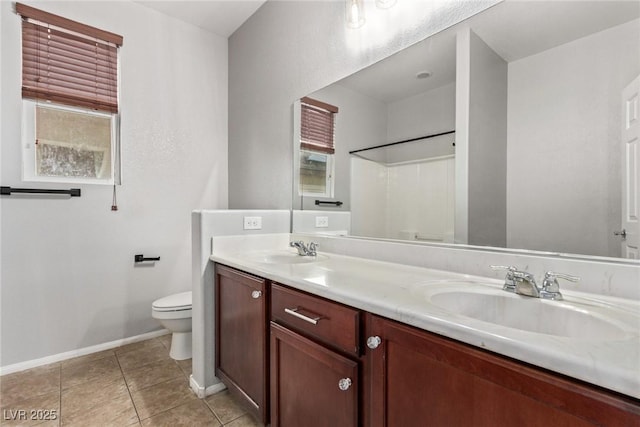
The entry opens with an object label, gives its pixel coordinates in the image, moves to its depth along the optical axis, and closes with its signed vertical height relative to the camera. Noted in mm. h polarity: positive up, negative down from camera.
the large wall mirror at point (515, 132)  941 +304
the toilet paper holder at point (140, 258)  2521 -399
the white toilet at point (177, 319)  2092 -748
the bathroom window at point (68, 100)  2121 +803
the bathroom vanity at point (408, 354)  555 -346
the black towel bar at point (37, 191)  2010 +132
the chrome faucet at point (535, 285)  907 -227
